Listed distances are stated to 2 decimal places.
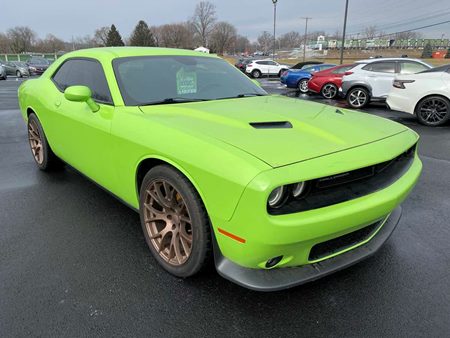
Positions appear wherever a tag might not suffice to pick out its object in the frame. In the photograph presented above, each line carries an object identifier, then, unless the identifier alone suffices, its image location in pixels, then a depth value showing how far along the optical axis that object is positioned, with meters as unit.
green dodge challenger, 1.83
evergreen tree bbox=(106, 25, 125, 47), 75.48
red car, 12.55
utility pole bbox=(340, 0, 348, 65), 23.29
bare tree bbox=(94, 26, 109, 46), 92.00
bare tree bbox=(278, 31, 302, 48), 125.00
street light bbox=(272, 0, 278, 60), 28.11
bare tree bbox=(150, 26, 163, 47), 96.59
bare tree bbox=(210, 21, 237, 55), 99.16
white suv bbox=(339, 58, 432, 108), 10.11
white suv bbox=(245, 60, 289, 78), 26.80
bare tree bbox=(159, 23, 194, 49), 92.44
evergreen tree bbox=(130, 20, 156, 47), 77.89
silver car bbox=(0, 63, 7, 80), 23.95
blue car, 16.14
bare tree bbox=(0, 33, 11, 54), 79.12
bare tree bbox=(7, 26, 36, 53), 79.75
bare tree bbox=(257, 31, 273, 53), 113.84
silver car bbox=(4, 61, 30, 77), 27.30
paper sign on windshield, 3.14
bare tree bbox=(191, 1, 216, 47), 98.12
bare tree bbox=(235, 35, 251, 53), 120.94
